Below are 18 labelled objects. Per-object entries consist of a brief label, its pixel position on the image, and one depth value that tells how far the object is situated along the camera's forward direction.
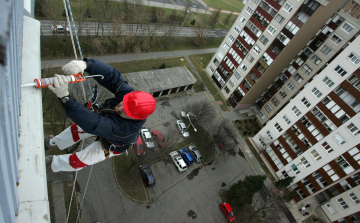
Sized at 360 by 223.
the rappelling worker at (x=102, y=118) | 4.34
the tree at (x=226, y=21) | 58.41
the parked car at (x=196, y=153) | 23.42
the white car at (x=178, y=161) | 21.74
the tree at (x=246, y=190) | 19.30
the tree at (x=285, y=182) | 22.55
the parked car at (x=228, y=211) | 19.84
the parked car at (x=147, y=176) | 18.95
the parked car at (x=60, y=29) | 29.31
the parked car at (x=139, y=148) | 20.63
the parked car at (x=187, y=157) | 22.61
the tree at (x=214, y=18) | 51.58
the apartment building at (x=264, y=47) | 22.86
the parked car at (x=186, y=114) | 27.62
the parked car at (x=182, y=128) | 25.44
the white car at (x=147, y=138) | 22.15
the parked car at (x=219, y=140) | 25.50
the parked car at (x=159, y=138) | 22.91
